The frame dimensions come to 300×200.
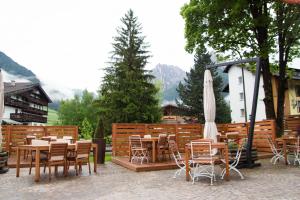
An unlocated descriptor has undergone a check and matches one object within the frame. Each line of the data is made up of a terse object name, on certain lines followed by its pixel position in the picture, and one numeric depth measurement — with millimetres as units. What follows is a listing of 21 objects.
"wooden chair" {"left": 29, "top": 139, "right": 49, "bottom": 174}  6350
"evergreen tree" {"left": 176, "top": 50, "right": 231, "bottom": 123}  30338
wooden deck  7279
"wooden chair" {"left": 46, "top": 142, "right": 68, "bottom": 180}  6132
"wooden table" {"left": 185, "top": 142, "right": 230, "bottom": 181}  5639
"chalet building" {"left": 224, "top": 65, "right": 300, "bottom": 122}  26483
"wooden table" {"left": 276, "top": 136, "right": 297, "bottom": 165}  7439
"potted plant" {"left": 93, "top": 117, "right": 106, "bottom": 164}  9192
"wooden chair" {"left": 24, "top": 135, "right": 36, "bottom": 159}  9246
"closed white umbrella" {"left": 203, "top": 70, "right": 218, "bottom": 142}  6892
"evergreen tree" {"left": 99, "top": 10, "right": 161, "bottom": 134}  21498
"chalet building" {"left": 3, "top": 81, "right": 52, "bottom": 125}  35256
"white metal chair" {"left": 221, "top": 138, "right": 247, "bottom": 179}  5854
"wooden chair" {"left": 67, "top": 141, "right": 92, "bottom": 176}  6597
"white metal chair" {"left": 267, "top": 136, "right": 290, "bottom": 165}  7894
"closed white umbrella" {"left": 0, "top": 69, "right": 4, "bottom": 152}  7104
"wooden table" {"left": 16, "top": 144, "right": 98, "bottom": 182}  5987
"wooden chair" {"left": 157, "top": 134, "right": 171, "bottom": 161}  8183
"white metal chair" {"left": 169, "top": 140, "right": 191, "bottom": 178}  6291
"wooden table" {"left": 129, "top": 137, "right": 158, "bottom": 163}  8111
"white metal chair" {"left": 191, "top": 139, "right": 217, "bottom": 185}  5438
